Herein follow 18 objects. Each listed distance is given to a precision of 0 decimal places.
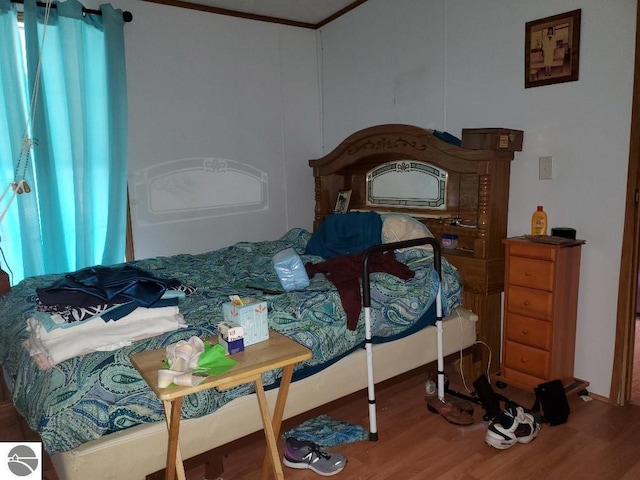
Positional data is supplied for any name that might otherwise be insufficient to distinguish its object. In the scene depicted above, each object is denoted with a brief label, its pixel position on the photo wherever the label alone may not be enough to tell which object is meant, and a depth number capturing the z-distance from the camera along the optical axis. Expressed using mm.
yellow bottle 2744
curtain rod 2971
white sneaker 2199
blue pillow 3074
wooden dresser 2541
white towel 1701
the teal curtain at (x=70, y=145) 2984
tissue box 1584
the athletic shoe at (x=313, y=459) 2056
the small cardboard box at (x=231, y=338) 1516
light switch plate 2748
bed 1646
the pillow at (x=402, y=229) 2920
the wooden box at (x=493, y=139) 2713
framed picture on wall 2578
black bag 2410
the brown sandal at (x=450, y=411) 2404
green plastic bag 1377
